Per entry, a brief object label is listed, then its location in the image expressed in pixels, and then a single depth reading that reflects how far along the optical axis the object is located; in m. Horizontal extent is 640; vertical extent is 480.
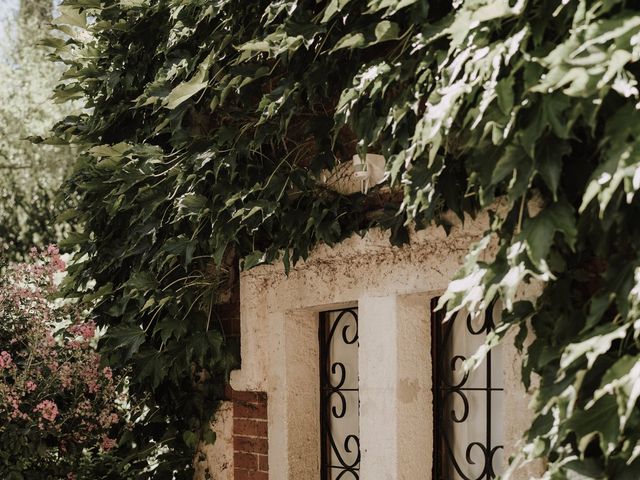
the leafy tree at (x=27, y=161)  15.68
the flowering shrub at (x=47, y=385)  5.55
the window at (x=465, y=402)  4.25
